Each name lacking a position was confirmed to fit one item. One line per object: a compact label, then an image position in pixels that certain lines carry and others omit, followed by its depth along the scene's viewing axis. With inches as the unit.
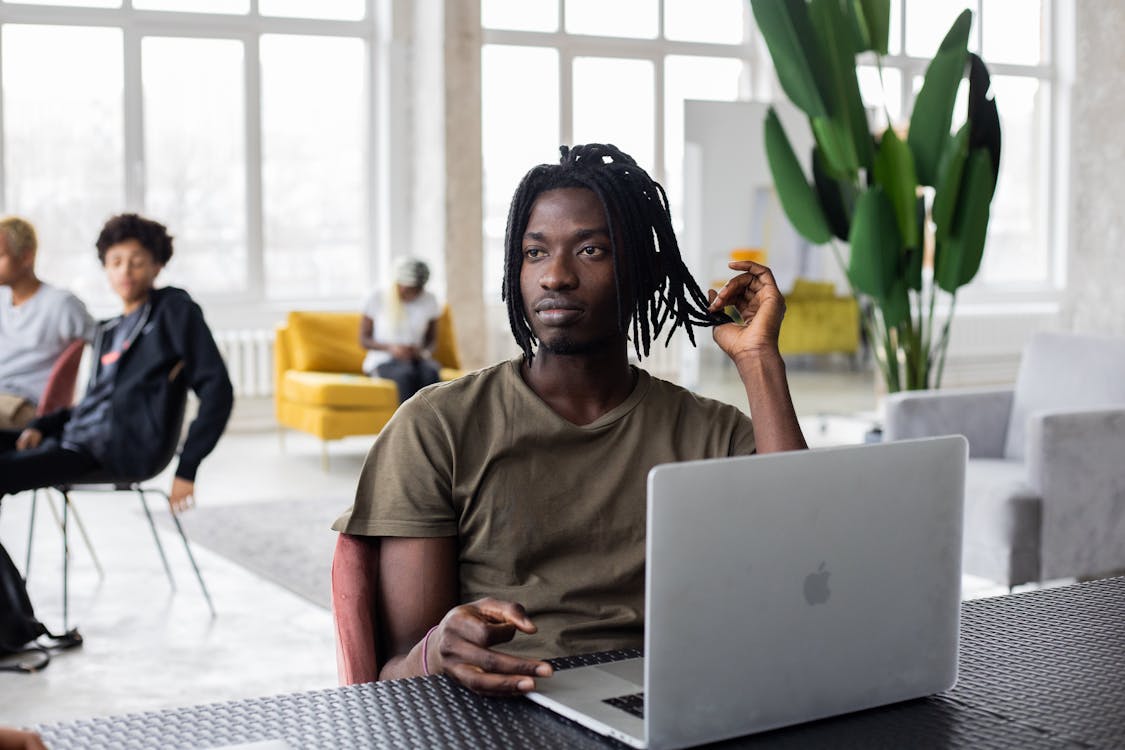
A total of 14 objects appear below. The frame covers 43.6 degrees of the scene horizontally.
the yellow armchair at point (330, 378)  288.7
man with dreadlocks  61.4
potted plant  196.1
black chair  161.3
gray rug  192.7
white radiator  344.2
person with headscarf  300.0
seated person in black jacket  159.5
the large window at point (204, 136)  334.6
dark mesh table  45.2
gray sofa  165.9
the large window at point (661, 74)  398.9
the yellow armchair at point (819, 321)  339.3
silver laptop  41.7
